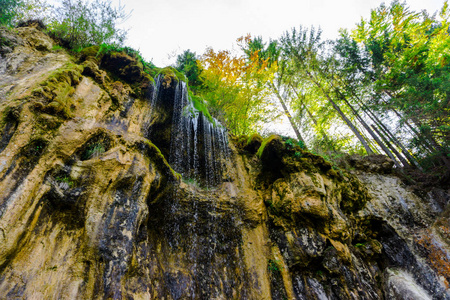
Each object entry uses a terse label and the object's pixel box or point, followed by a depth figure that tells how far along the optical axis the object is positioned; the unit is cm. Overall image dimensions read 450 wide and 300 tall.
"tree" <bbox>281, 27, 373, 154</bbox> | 1461
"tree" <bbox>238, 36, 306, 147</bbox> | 1540
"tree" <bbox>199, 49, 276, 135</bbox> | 1177
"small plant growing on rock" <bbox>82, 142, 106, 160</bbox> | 553
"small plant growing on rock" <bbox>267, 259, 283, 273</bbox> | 662
